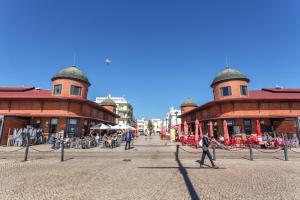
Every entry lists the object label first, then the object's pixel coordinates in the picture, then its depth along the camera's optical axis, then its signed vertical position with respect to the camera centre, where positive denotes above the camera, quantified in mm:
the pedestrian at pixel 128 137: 20422 -624
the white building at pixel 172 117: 80062 +6544
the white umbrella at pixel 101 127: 25109 +657
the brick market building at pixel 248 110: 26375 +3311
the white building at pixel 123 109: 81300 +10207
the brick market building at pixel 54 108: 26047 +3504
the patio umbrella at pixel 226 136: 22531 -451
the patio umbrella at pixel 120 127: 25600 +677
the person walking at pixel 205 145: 10672 -743
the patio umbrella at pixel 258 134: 21172 -185
